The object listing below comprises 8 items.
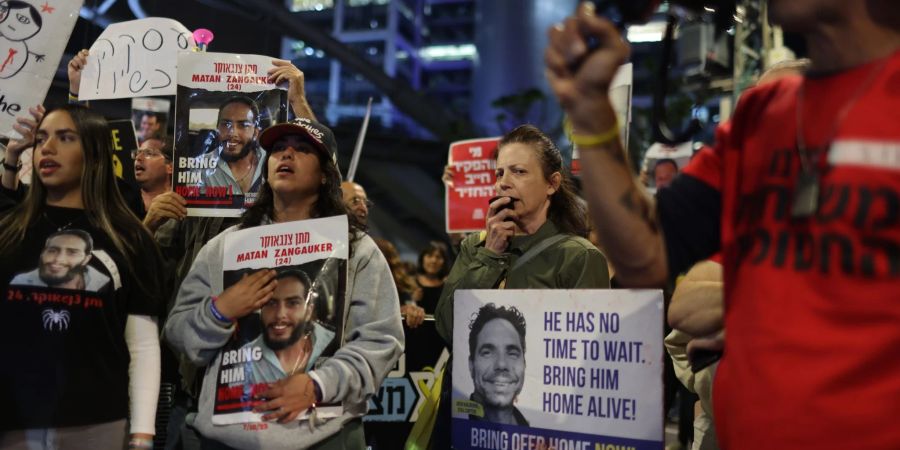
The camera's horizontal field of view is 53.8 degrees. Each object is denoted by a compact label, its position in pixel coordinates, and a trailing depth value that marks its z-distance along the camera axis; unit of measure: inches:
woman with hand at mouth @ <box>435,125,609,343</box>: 140.1
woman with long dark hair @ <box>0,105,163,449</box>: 116.3
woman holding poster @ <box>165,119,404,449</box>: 121.0
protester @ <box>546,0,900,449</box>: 54.9
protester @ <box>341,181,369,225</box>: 233.3
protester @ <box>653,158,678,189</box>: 280.2
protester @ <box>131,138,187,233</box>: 192.9
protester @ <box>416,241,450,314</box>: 324.2
